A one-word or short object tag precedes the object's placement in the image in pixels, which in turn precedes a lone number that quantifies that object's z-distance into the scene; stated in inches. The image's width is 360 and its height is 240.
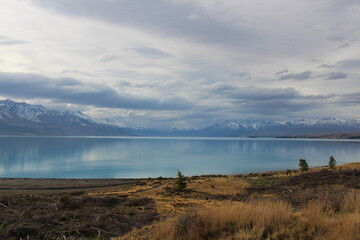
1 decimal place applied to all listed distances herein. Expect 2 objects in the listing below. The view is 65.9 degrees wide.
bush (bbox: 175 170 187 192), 1086.4
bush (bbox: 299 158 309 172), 1550.8
